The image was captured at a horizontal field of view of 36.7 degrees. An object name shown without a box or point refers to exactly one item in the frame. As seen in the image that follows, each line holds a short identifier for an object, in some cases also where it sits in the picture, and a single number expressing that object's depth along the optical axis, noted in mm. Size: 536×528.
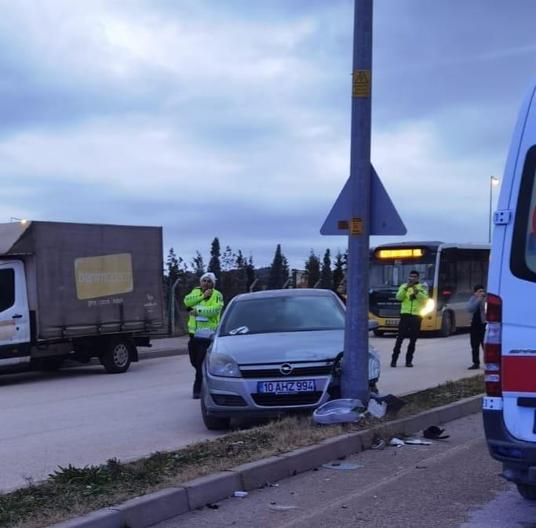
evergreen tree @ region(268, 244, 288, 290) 31641
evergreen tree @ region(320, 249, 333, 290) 35147
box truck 14820
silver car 8656
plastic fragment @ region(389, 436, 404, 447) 8047
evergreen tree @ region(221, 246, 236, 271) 30852
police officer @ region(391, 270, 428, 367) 16203
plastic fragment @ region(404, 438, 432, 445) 8156
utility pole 8742
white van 4699
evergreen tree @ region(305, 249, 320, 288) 35044
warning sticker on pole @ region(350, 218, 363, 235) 8875
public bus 25672
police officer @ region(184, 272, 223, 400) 12234
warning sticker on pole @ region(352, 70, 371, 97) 8930
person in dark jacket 15680
